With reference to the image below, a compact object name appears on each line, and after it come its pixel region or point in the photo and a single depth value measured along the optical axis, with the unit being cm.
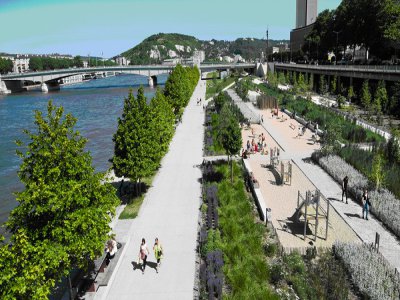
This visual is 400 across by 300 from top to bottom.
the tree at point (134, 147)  1872
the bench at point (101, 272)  1241
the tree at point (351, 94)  5141
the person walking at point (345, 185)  1897
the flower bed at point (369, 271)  1109
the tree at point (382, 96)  4201
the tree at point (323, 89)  6068
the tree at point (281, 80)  8318
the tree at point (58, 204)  1013
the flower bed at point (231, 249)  1177
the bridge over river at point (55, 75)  10150
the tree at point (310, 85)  6724
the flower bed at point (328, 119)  2934
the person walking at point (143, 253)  1333
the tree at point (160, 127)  2062
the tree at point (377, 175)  1870
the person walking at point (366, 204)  1673
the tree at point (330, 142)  2534
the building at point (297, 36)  16516
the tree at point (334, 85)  5997
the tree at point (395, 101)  4095
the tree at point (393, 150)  2278
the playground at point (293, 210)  1518
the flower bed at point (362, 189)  1641
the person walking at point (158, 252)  1332
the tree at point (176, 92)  4372
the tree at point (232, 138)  2125
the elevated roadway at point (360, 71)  4372
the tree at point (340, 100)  4828
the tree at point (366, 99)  4241
